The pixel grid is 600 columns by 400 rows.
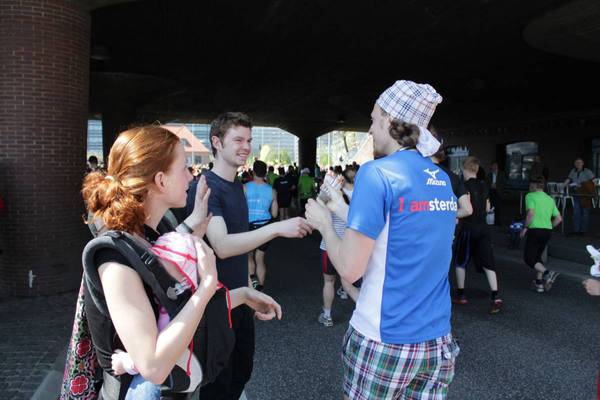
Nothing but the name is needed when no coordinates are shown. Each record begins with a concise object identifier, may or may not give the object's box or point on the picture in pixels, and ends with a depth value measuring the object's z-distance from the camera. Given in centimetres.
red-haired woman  134
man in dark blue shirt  257
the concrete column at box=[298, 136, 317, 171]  3547
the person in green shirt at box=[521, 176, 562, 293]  718
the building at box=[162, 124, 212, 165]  8831
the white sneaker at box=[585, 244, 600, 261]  286
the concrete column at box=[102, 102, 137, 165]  2164
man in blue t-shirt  195
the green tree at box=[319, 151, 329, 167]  11071
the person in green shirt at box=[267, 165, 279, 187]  1753
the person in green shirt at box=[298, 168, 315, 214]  1638
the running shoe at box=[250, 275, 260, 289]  712
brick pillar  670
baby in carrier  144
